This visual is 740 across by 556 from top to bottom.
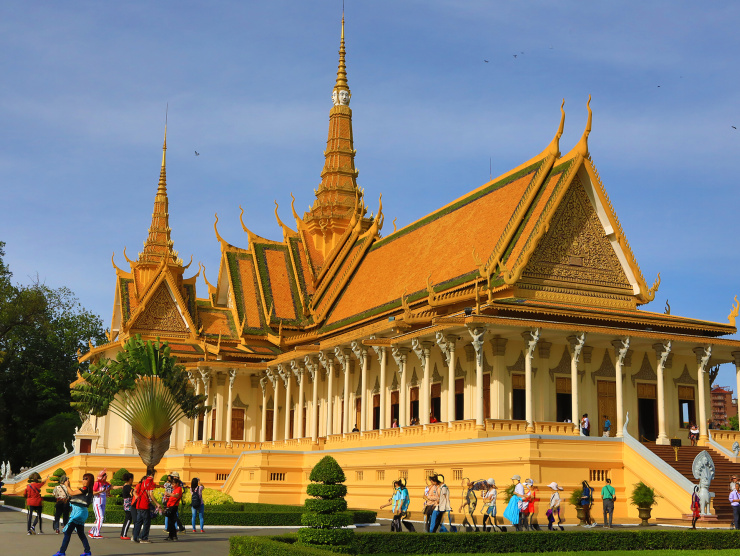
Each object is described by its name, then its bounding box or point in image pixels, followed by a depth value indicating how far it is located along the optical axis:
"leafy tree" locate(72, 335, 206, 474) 27.81
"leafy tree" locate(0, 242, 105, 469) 52.06
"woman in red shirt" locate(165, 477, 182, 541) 17.31
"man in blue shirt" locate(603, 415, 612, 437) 25.15
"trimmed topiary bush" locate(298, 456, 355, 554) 14.08
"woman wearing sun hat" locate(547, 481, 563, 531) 18.17
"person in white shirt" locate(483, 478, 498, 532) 17.62
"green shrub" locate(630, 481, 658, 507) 20.72
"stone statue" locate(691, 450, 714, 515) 19.59
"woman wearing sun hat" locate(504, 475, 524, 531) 17.12
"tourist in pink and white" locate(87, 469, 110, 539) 17.81
